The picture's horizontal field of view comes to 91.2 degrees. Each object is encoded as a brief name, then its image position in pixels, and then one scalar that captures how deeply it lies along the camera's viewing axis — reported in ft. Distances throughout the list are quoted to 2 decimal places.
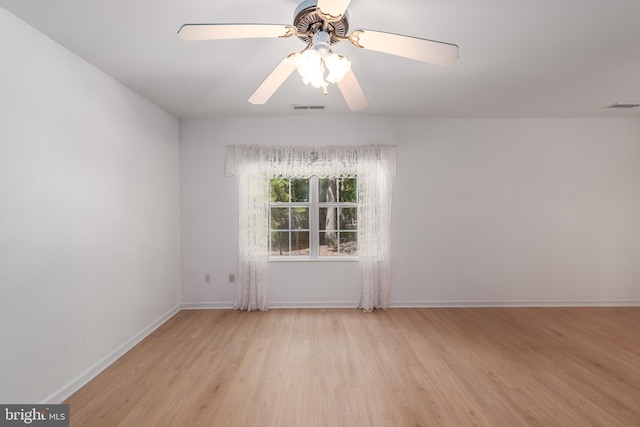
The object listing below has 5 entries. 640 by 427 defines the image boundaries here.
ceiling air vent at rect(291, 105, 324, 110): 11.55
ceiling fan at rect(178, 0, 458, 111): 4.57
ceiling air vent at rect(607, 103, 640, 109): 11.48
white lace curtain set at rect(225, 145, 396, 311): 12.82
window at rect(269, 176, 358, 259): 13.47
